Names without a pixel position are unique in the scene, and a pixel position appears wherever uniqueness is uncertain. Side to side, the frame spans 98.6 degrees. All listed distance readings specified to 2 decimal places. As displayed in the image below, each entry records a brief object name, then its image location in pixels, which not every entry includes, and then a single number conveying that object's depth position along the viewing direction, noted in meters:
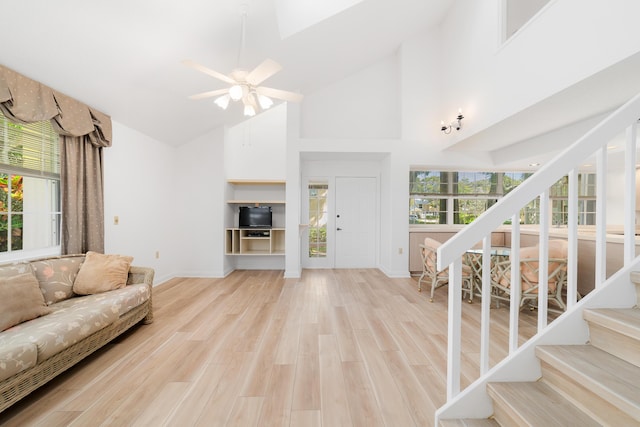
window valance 2.24
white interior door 5.82
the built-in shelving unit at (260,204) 5.27
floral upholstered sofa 1.64
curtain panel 2.32
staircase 1.11
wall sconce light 4.36
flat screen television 5.31
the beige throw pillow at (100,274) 2.61
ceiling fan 2.40
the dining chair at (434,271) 3.68
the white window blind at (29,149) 2.47
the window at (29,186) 2.51
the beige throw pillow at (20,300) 1.89
